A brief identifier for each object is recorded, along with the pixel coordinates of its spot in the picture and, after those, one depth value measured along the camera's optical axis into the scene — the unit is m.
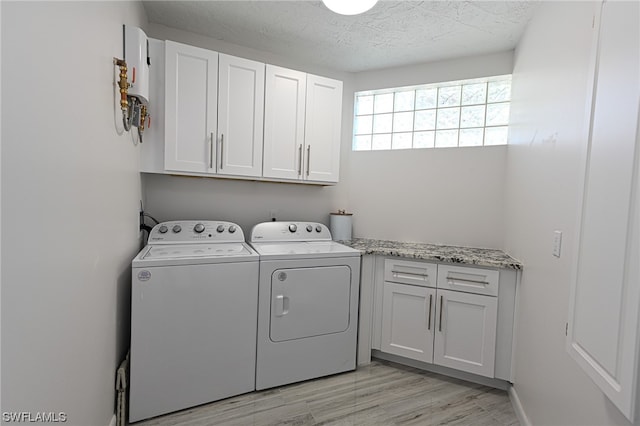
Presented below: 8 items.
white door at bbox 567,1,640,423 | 0.79
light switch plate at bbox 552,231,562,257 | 1.40
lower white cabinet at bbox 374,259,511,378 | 2.16
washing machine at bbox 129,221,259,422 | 1.75
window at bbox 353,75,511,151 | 2.75
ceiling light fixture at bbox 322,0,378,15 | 1.65
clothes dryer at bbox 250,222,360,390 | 2.07
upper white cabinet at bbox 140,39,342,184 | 2.16
